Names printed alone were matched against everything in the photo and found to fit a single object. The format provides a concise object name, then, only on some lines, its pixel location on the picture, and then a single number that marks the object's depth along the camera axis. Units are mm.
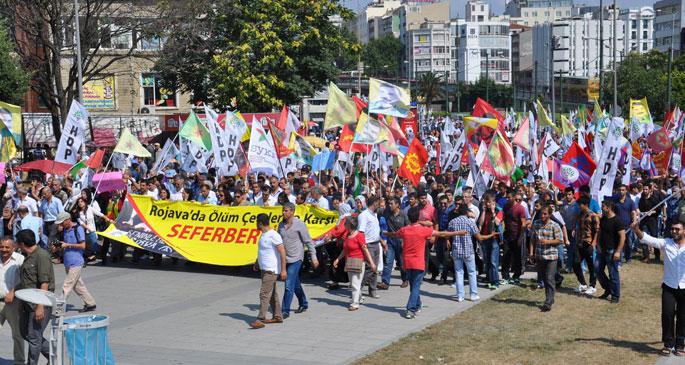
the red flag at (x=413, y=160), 18156
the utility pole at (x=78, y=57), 29017
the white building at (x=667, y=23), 134375
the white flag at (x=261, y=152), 17922
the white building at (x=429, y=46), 178500
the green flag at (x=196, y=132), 20047
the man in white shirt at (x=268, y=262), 11438
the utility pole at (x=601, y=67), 50516
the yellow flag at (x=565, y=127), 28586
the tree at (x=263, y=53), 39562
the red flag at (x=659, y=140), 23828
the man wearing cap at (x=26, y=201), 16325
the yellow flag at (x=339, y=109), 17594
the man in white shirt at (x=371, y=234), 13260
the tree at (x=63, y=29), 31938
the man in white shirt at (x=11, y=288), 9281
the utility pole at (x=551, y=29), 152112
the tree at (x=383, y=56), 158500
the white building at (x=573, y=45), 157500
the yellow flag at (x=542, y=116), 31488
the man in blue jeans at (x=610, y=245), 13008
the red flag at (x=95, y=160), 18703
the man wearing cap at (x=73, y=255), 12117
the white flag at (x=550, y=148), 25000
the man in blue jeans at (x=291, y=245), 11953
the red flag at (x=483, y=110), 20203
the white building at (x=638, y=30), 192000
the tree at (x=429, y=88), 102575
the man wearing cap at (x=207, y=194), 16500
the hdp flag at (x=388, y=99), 17266
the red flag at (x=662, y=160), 22370
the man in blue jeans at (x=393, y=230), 14141
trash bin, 8328
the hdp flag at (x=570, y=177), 16594
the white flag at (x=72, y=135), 17625
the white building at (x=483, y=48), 175750
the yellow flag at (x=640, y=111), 29859
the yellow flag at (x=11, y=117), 17625
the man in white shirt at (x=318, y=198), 15711
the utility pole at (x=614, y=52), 46512
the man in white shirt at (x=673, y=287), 10133
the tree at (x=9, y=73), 33906
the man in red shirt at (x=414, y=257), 12148
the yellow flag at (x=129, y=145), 18562
